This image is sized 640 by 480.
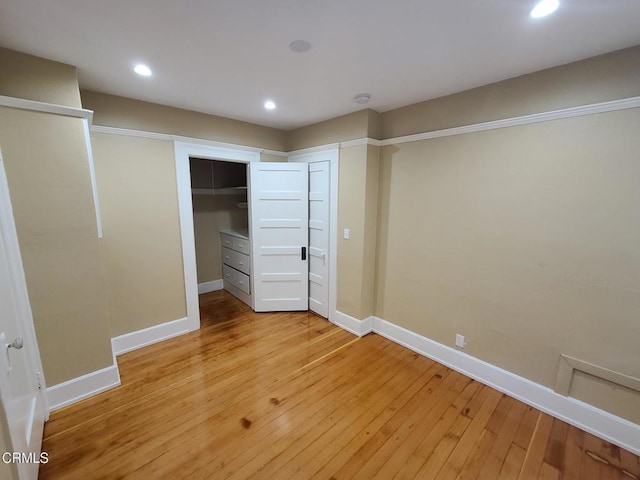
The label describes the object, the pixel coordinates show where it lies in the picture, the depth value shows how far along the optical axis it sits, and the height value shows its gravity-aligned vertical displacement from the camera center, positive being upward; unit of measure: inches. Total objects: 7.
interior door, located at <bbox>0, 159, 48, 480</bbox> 49.0 -35.1
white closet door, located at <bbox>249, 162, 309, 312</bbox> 139.0 -17.1
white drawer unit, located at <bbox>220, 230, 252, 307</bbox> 157.6 -39.2
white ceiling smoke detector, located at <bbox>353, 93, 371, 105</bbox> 98.8 +39.8
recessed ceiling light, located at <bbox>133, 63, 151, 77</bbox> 77.7 +39.2
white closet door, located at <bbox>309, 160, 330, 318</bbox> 134.3 -18.0
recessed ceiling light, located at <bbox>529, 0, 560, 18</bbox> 51.4 +38.9
